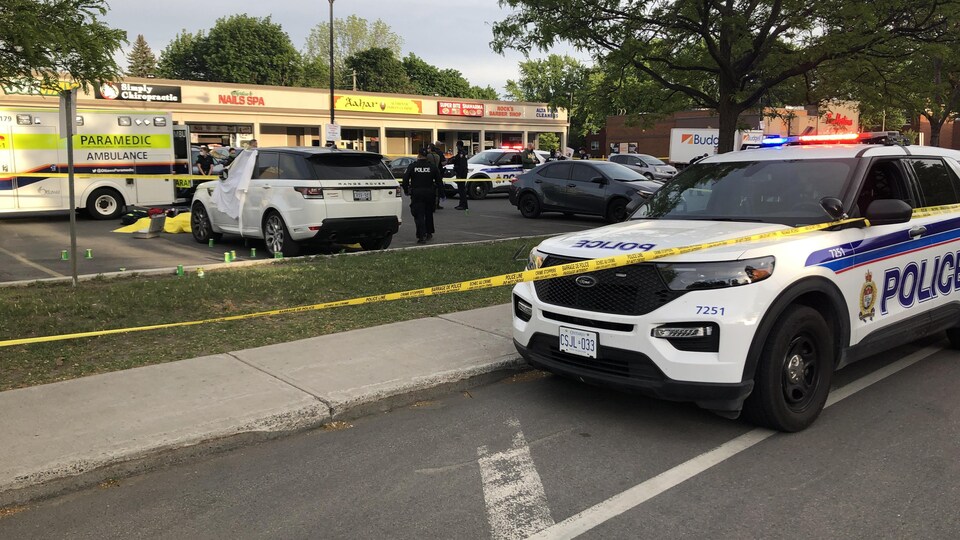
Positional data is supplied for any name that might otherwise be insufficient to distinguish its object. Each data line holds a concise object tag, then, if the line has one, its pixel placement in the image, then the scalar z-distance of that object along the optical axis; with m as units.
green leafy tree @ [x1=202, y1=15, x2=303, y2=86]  66.69
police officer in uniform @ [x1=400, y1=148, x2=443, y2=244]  12.52
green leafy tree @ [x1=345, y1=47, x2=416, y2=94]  72.31
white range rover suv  10.36
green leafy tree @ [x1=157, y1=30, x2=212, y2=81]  69.12
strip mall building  38.59
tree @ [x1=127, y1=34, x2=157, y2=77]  93.76
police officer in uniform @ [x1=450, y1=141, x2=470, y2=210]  21.09
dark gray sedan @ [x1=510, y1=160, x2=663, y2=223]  16.88
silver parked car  25.38
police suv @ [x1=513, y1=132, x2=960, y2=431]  4.07
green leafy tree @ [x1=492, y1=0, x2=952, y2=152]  11.06
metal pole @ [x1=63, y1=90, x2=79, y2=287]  7.54
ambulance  15.80
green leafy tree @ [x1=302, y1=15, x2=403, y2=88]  77.81
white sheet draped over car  11.24
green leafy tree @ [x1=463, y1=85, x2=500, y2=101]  87.38
